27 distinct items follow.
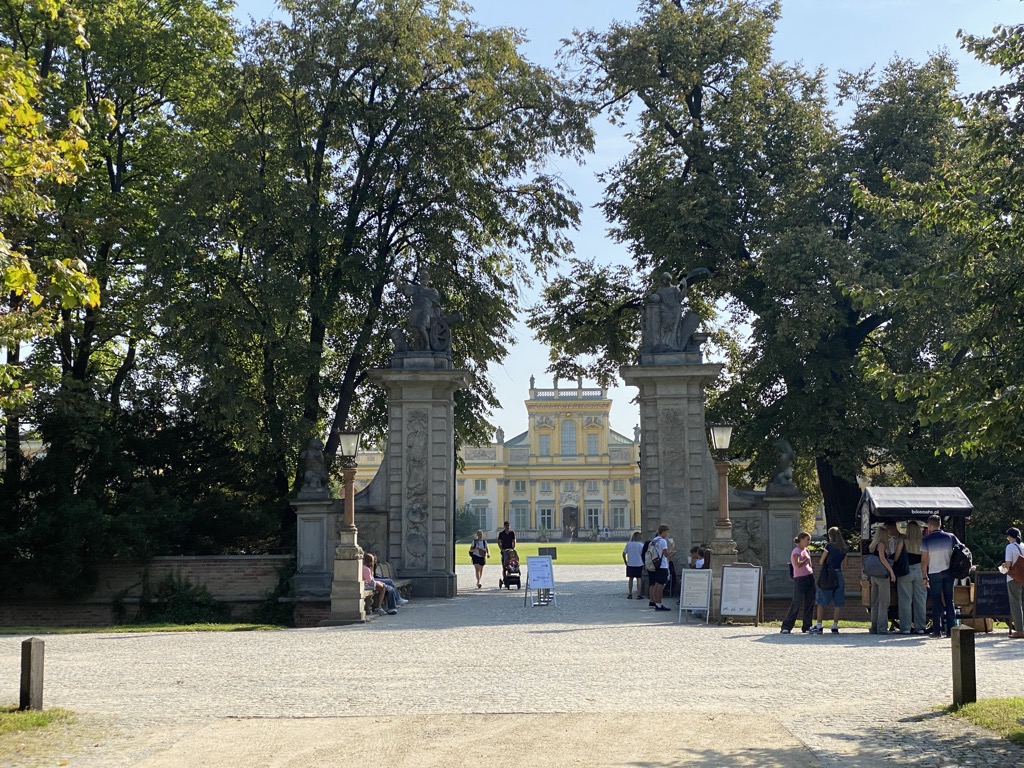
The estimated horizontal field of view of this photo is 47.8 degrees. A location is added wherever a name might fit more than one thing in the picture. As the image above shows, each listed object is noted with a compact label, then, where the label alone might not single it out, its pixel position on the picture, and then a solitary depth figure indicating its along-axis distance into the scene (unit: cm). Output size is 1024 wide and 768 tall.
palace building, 10569
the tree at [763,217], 2748
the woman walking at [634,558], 2456
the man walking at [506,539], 3066
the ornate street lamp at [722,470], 1984
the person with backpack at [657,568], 2180
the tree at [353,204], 2534
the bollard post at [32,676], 1009
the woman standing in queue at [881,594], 1714
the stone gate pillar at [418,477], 2491
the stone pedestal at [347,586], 1970
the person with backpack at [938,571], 1647
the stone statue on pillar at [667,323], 2505
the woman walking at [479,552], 3115
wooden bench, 2344
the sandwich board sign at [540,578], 2248
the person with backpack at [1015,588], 1664
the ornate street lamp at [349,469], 2005
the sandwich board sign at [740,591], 1897
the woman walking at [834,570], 1741
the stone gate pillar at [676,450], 2445
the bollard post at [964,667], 970
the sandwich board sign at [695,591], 1950
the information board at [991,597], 1783
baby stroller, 2928
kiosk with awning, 1948
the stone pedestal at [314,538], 2426
